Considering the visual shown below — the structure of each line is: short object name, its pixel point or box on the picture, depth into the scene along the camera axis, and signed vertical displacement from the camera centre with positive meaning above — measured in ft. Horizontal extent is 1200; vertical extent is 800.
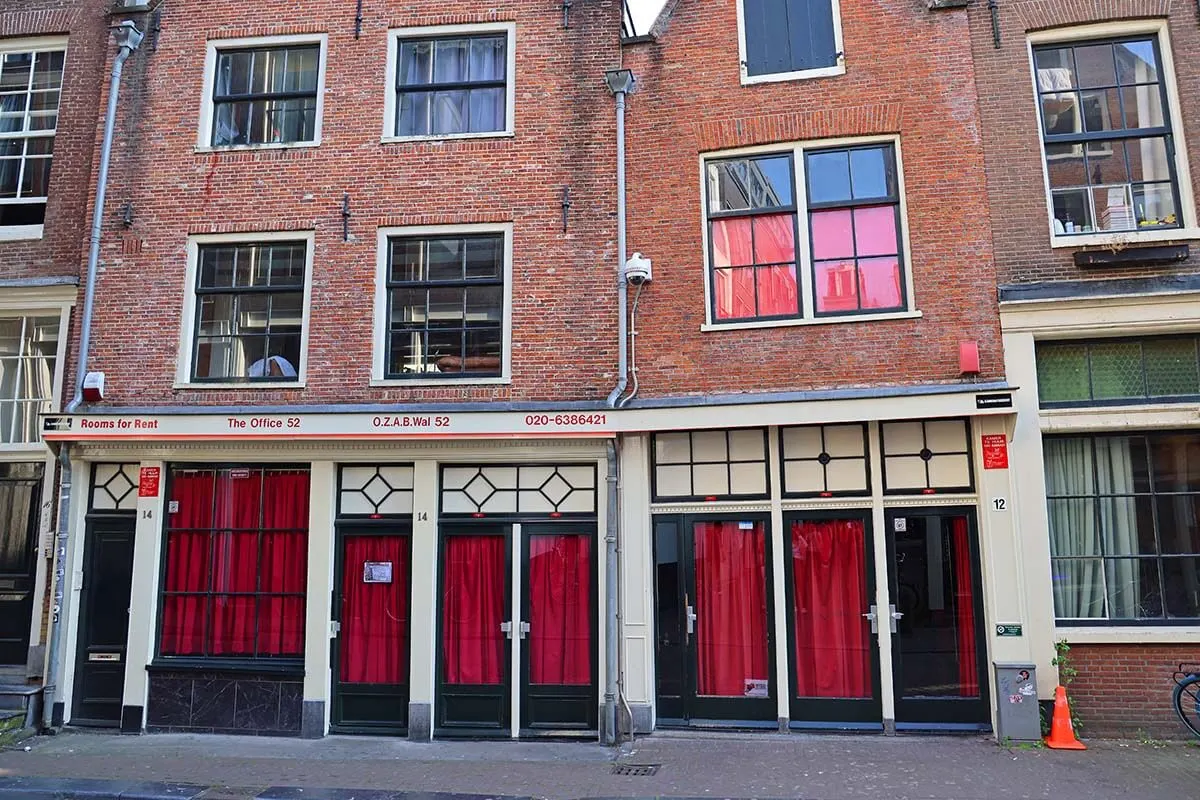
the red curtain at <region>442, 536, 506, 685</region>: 31.30 -1.97
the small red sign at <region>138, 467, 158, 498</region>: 33.12 +3.07
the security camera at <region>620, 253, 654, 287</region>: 31.73 +10.93
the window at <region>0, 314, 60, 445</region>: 35.32 +8.08
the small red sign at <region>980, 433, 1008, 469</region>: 28.84 +3.61
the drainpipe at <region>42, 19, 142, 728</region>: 32.09 +8.97
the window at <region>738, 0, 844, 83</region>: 32.89 +20.63
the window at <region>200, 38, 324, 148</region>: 36.14 +20.34
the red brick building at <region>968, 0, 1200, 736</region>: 28.22 +8.20
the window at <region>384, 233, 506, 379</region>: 33.50 +10.27
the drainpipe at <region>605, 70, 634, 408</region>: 31.63 +12.84
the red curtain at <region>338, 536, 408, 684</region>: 31.71 -2.28
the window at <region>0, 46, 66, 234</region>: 37.27 +19.65
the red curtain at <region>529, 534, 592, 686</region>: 30.91 -1.97
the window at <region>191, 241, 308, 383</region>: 34.45 +10.39
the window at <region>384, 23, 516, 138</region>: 35.17 +20.29
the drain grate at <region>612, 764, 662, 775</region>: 25.82 -6.64
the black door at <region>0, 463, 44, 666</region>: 33.78 +0.32
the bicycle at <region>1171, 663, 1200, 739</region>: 26.68 -4.72
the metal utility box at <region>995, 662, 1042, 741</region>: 27.20 -4.92
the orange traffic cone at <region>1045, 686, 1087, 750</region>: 26.37 -5.59
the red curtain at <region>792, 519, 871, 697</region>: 29.55 -1.90
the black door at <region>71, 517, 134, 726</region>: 32.35 -2.39
